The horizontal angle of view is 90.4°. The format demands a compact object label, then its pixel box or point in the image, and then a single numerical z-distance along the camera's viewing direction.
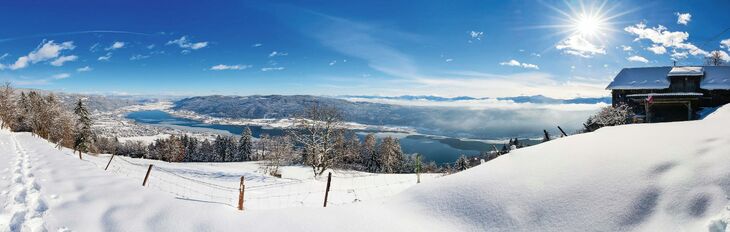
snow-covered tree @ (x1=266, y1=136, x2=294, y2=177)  42.60
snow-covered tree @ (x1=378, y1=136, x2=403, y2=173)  70.19
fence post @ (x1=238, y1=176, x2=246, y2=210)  8.89
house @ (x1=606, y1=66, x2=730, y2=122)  28.36
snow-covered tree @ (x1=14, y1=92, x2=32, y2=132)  57.81
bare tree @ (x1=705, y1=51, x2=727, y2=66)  51.19
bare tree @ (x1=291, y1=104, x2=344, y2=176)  32.62
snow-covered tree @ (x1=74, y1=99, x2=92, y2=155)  54.36
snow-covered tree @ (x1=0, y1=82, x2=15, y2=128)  53.62
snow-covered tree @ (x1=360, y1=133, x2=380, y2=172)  76.72
